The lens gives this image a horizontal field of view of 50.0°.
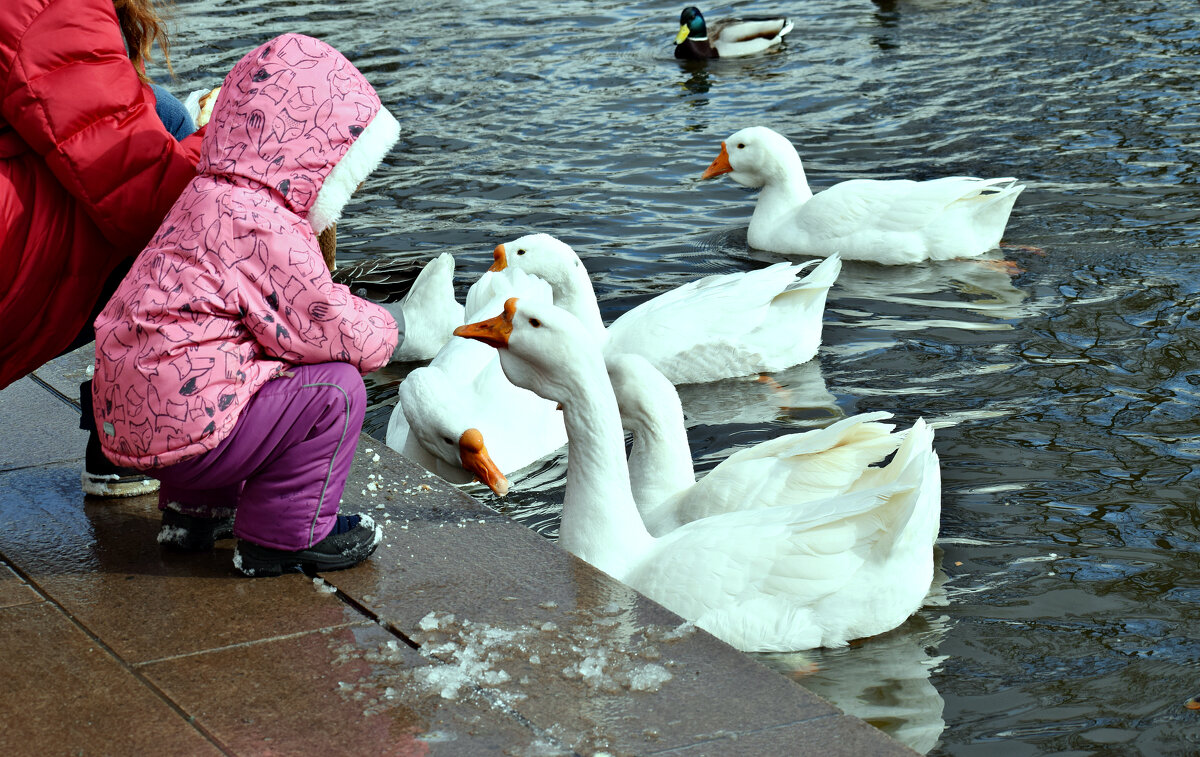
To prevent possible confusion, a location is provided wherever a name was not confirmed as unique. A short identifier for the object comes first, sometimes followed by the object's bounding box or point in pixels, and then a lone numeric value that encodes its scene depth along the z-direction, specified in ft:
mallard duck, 48.78
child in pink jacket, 10.50
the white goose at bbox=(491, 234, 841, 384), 21.90
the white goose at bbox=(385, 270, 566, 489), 18.79
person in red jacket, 10.77
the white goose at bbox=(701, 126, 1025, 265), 27.02
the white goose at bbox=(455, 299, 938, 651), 13.24
